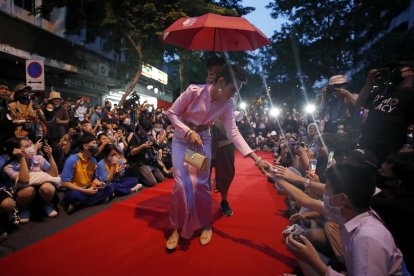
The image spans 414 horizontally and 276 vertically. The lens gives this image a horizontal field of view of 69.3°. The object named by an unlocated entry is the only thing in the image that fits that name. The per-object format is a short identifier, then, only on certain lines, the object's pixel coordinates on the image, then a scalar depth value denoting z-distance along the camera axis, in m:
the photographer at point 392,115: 2.66
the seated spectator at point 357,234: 1.34
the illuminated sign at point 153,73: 14.34
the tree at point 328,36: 17.52
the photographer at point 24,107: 5.14
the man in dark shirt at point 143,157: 5.65
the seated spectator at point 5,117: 3.58
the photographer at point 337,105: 3.51
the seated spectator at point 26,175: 3.36
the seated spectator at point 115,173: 4.48
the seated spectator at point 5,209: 2.95
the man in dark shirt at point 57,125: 5.95
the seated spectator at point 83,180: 3.96
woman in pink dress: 2.81
